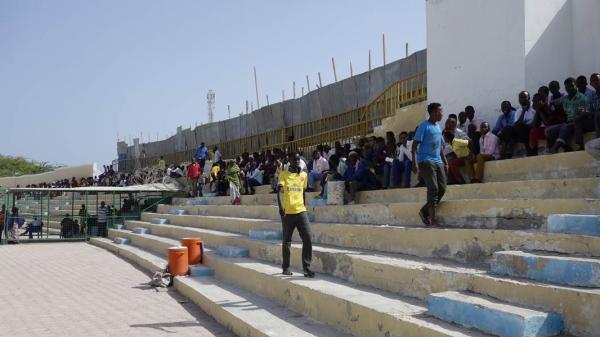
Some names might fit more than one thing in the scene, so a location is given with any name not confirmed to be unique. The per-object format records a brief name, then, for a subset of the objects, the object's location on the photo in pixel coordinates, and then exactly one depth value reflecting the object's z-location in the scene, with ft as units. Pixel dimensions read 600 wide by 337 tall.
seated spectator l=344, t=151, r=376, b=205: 30.96
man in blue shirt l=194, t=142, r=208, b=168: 64.95
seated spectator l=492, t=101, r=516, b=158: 26.23
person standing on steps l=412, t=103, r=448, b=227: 20.75
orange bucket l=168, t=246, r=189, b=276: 30.50
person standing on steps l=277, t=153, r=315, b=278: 22.21
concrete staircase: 12.63
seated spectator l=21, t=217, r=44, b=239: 66.13
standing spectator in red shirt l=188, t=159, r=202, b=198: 62.34
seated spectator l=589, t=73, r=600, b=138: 22.48
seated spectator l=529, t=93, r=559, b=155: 24.56
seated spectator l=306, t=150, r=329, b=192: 38.68
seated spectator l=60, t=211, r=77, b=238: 66.13
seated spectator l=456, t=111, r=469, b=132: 29.76
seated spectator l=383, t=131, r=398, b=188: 30.42
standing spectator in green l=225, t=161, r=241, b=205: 47.54
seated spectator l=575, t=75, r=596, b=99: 23.44
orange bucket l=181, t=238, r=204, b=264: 32.09
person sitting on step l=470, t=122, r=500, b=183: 25.64
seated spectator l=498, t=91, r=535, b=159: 25.64
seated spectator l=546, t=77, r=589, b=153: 22.39
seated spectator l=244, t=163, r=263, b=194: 49.03
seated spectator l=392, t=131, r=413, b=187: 29.40
